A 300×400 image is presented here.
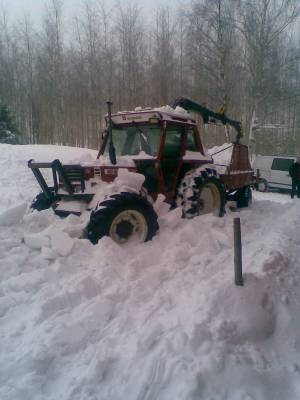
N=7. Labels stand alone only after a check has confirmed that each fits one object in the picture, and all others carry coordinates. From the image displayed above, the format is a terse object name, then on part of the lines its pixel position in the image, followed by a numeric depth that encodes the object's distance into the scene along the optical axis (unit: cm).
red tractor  515
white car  1560
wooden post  384
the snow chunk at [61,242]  466
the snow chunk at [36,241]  488
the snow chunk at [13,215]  592
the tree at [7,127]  2389
